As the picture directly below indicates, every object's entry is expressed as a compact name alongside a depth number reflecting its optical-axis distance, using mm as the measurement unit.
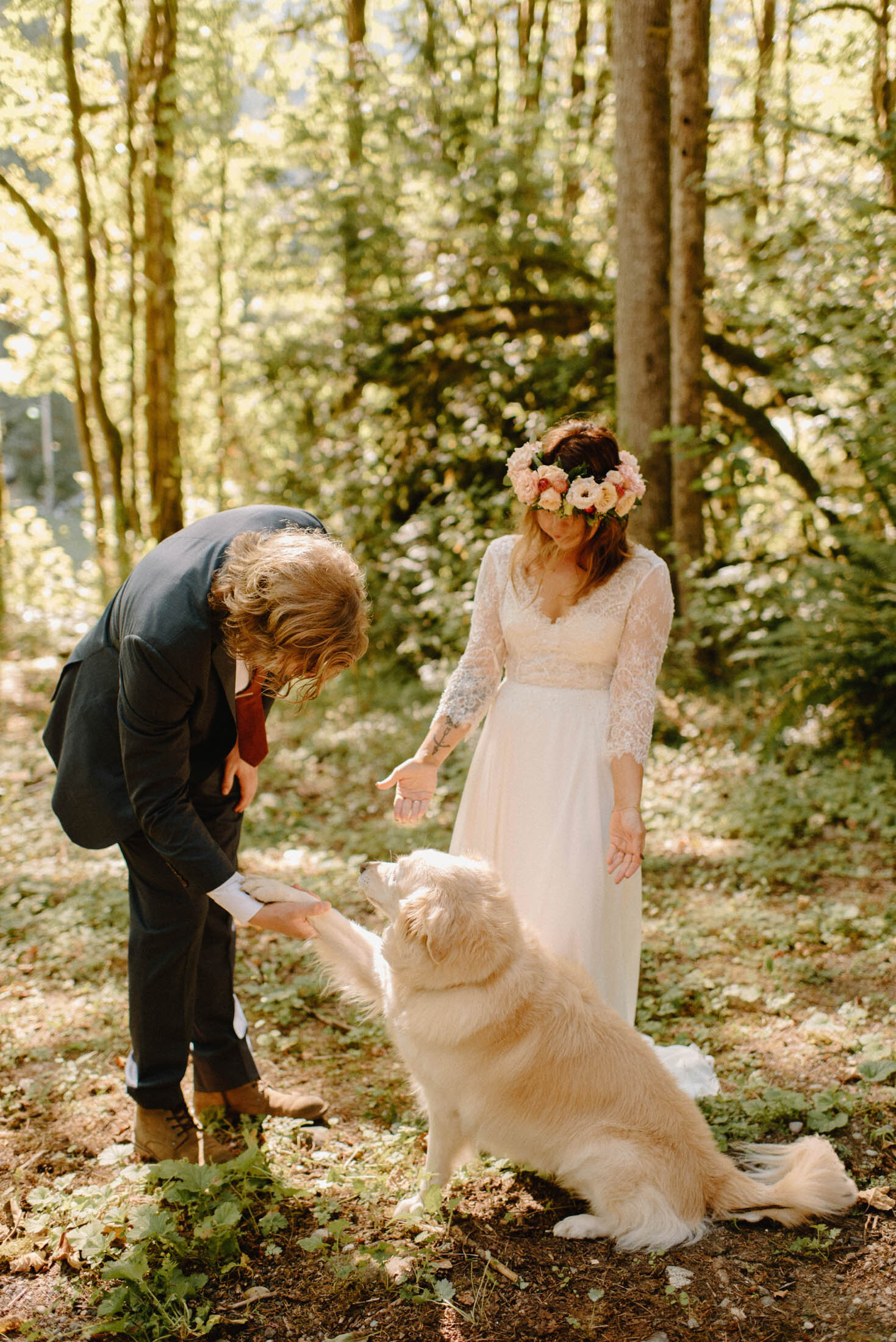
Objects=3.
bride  2973
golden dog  2574
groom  2414
